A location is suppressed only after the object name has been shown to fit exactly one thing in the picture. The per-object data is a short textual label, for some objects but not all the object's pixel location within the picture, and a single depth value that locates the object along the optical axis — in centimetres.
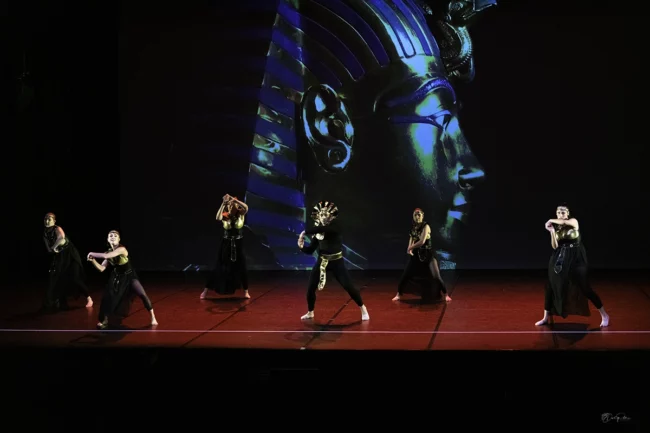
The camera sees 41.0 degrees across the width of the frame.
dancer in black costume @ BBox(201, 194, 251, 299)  1093
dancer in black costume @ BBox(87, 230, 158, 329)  888
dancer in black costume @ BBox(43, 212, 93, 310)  1034
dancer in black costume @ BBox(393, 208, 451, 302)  1041
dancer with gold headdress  899
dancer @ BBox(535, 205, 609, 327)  852
